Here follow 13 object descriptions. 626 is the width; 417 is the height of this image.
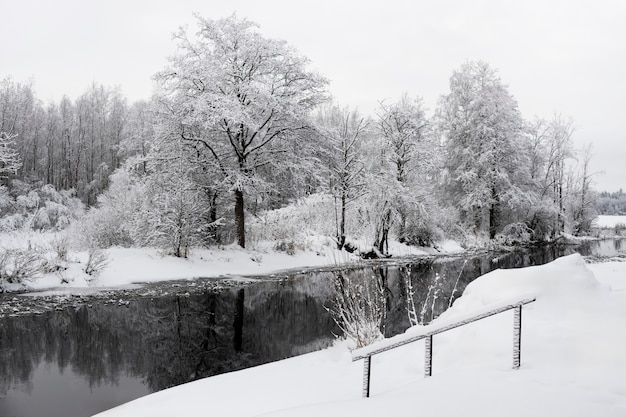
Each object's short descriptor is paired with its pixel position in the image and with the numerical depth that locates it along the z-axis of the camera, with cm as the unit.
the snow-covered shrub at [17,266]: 1309
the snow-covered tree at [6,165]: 3904
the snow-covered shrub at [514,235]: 3306
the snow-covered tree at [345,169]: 2305
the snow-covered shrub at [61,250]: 1449
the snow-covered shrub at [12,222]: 2907
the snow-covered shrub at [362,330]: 761
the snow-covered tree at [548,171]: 3516
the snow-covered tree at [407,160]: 2595
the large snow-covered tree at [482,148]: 3241
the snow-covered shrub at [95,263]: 1447
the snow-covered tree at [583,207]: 4466
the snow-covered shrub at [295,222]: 2277
